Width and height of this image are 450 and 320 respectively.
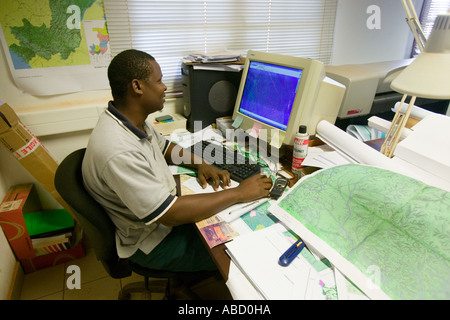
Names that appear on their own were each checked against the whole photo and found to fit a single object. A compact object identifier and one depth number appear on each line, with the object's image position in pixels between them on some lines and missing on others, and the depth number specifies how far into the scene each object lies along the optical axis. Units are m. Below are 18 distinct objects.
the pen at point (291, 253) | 0.77
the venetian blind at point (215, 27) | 1.74
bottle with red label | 1.18
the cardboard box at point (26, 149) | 1.45
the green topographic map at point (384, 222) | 0.66
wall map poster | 1.49
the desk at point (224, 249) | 0.78
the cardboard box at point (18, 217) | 1.54
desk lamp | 0.61
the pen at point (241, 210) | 0.98
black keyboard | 1.24
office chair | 0.92
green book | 1.67
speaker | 1.65
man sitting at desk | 0.91
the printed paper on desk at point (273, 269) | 0.70
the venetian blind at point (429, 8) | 2.60
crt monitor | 1.19
